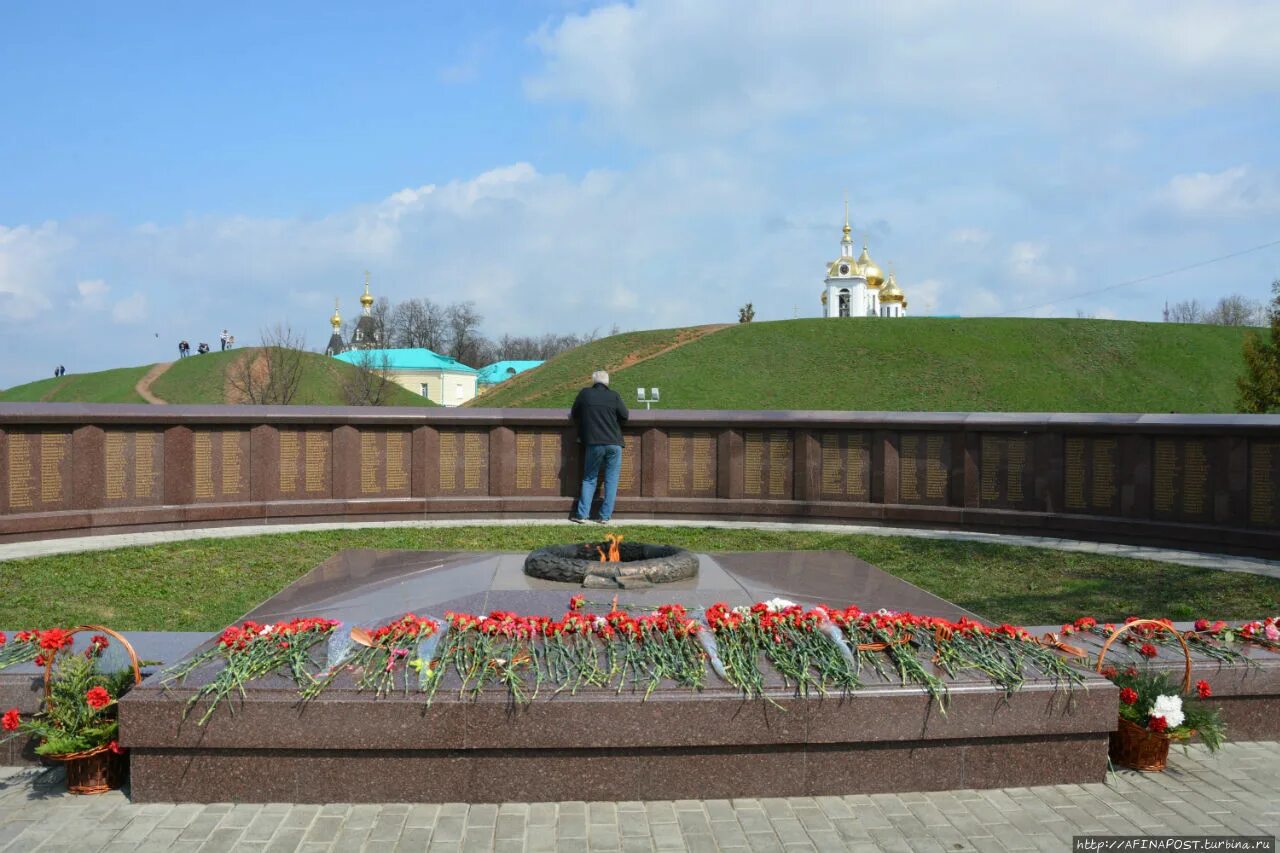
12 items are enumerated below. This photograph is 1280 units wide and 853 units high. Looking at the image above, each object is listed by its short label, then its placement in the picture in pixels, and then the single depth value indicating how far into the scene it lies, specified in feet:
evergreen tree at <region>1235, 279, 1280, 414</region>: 88.43
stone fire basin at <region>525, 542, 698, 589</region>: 19.74
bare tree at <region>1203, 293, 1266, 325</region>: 255.50
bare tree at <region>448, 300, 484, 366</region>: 287.48
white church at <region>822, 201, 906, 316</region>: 260.62
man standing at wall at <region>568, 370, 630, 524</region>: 40.50
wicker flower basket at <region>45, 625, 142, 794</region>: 13.67
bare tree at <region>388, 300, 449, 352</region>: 277.03
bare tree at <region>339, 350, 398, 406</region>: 163.02
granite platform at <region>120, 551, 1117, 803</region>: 13.47
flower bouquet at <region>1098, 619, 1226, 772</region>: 14.80
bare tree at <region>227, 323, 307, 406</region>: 135.85
